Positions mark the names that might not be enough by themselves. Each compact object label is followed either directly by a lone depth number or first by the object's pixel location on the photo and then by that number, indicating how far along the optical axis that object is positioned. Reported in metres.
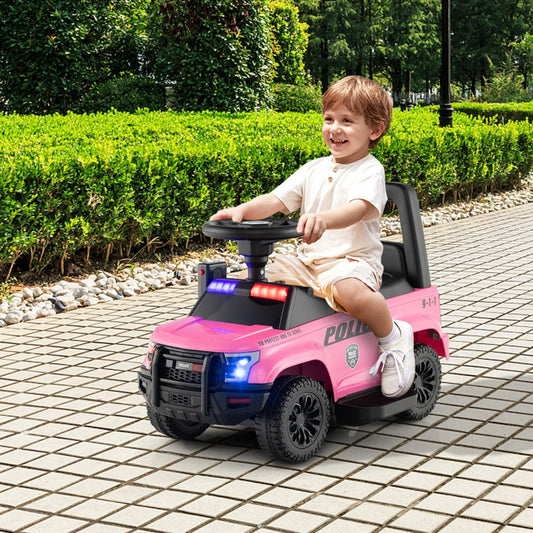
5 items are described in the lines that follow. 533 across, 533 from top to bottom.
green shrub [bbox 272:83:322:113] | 20.25
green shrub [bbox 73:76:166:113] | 17.58
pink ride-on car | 4.11
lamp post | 15.47
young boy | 4.33
